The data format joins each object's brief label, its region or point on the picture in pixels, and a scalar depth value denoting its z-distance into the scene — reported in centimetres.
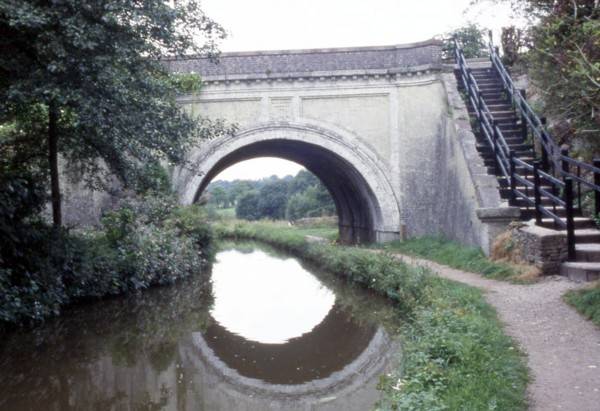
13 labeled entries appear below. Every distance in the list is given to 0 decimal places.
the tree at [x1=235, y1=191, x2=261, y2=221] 6871
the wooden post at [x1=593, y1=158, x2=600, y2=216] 773
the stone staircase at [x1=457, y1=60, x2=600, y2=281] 740
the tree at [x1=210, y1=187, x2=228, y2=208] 8538
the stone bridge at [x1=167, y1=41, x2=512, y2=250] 1549
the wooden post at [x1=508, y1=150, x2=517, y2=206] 1005
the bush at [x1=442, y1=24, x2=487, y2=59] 2006
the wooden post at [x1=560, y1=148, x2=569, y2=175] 1030
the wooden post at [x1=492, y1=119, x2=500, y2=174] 1095
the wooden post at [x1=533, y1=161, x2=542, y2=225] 884
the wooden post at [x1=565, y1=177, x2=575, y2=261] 745
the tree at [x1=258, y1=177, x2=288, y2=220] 6328
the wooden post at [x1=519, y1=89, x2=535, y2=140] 1209
